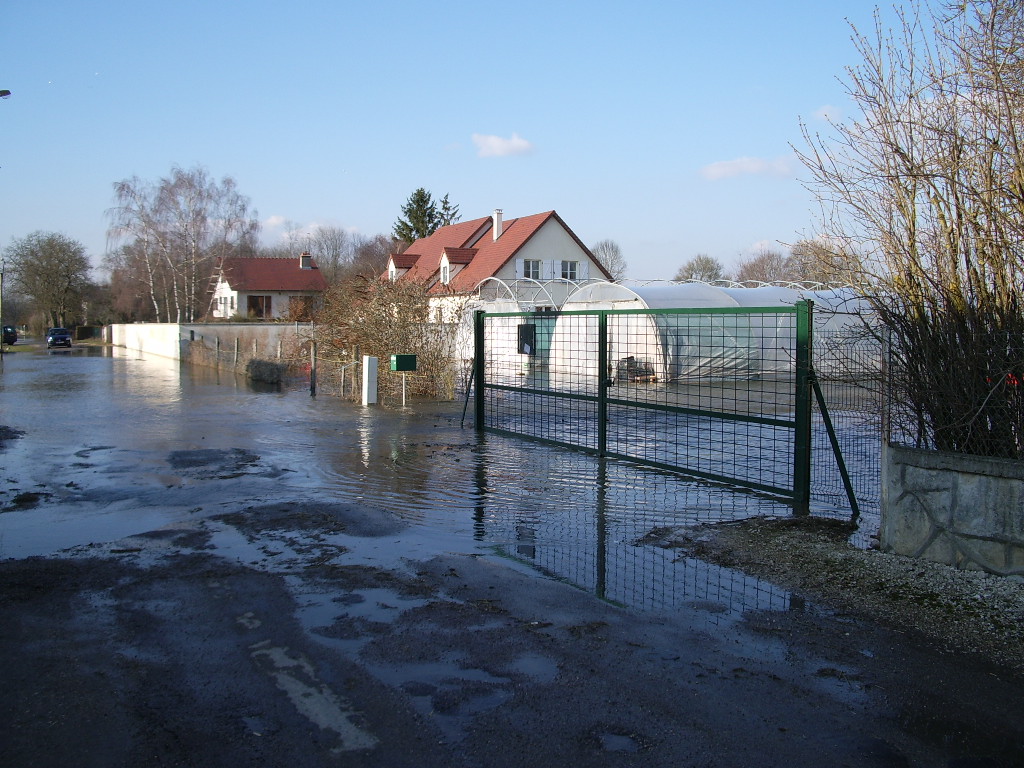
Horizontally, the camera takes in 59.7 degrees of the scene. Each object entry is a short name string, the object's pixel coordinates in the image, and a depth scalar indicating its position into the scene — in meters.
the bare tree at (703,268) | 78.50
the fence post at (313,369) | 21.85
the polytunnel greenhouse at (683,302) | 26.07
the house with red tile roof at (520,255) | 47.69
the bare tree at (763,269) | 56.57
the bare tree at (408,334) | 20.20
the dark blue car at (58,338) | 61.03
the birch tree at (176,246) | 58.03
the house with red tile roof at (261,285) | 76.75
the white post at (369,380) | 19.45
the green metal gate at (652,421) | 8.55
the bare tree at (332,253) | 97.55
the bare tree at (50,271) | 78.31
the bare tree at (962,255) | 6.31
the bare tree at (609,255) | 91.15
